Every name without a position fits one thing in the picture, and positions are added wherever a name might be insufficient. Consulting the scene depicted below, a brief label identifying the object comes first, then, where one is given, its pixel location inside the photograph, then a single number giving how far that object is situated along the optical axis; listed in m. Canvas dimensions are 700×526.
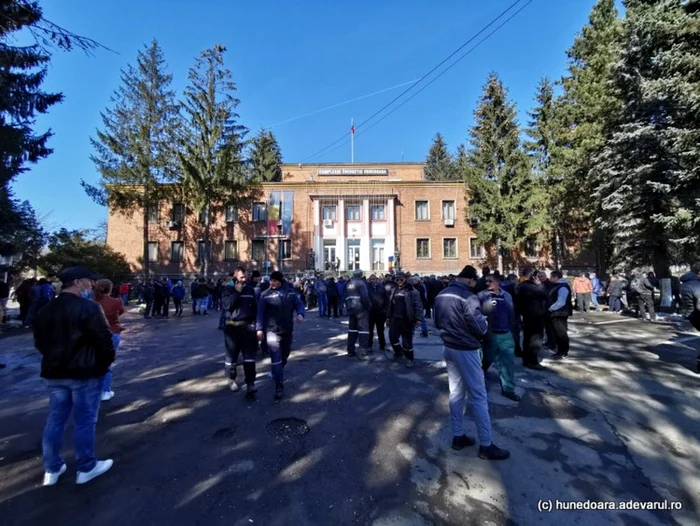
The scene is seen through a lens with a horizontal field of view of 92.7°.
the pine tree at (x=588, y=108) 18.33
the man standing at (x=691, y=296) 6.03
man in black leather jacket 3.14
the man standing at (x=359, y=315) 7.90
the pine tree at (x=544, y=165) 24.56
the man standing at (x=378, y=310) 8.13
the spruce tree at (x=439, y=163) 53.66
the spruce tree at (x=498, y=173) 27.55
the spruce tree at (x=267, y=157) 45.47
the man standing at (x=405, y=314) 7.16
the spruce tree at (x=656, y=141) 12.69
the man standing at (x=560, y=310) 6.94
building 32.22
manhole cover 4.22
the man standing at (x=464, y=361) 3.69
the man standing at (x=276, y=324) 5.35
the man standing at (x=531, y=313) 6.45
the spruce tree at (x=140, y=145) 26.88
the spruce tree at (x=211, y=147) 26.28
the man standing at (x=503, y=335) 5.32
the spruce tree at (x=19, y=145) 11.84
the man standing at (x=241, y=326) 5.36
